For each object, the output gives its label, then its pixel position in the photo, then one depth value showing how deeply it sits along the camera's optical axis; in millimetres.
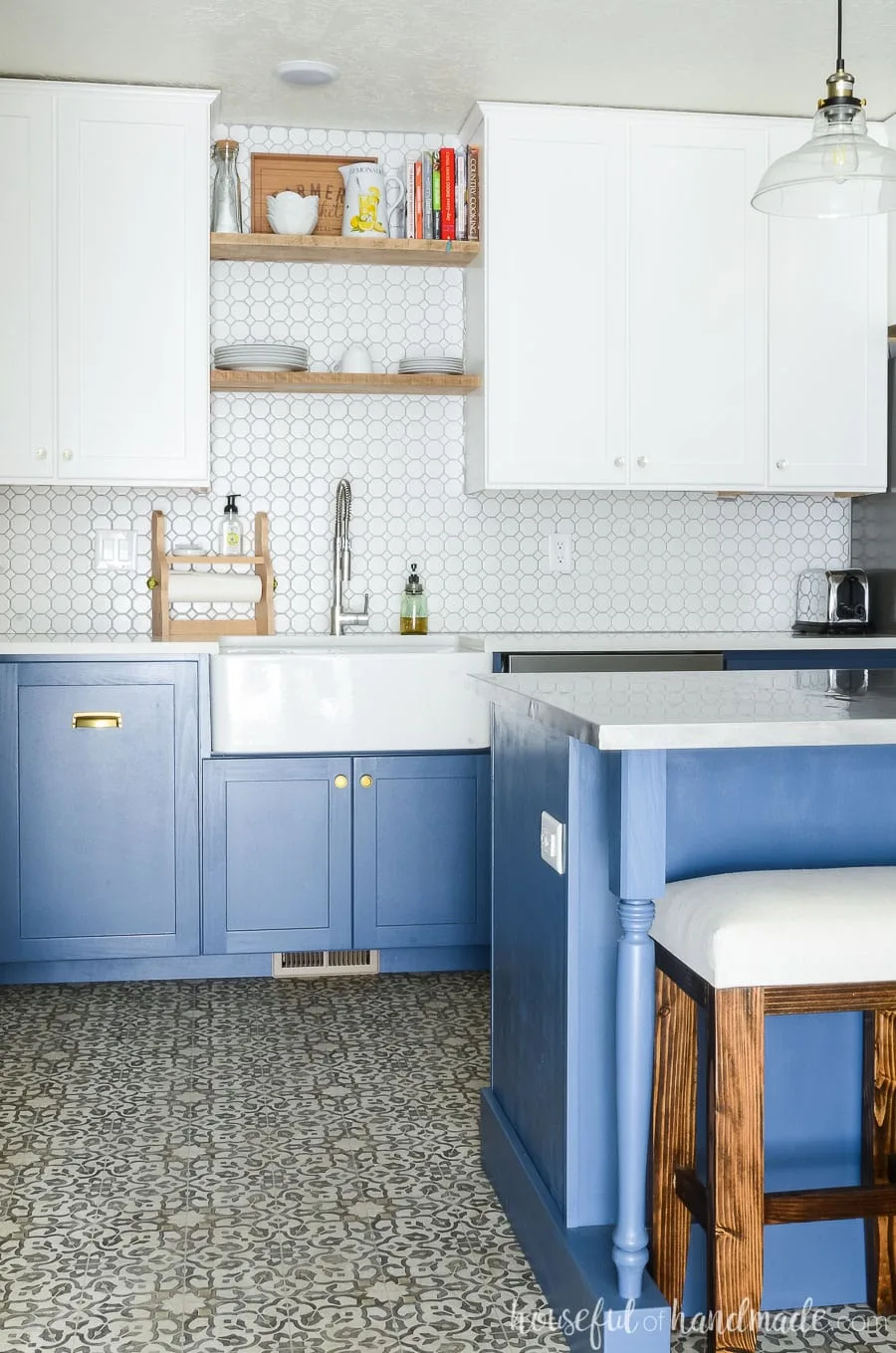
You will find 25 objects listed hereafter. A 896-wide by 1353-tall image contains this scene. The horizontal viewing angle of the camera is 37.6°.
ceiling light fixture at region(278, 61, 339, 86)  3643
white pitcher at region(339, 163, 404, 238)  4020
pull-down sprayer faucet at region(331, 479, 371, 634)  4156
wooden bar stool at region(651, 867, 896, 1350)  1602
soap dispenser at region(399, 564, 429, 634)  4195
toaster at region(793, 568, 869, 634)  4250
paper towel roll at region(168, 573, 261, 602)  3928
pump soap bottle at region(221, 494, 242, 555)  4145
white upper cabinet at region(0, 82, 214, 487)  3766
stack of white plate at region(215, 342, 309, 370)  3986
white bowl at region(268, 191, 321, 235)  3977
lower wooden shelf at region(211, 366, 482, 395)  3967
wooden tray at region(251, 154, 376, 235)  4129
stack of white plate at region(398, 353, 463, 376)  4082
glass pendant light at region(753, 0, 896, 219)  2338
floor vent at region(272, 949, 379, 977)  3807
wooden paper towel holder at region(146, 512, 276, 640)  3969
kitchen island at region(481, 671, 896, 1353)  1710
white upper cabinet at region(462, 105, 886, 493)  3938
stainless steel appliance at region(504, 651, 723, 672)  3723
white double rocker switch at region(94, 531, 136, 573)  4141
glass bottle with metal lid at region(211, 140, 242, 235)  3959
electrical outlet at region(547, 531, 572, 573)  4363
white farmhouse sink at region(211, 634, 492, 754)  3613
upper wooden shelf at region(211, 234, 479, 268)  3936
